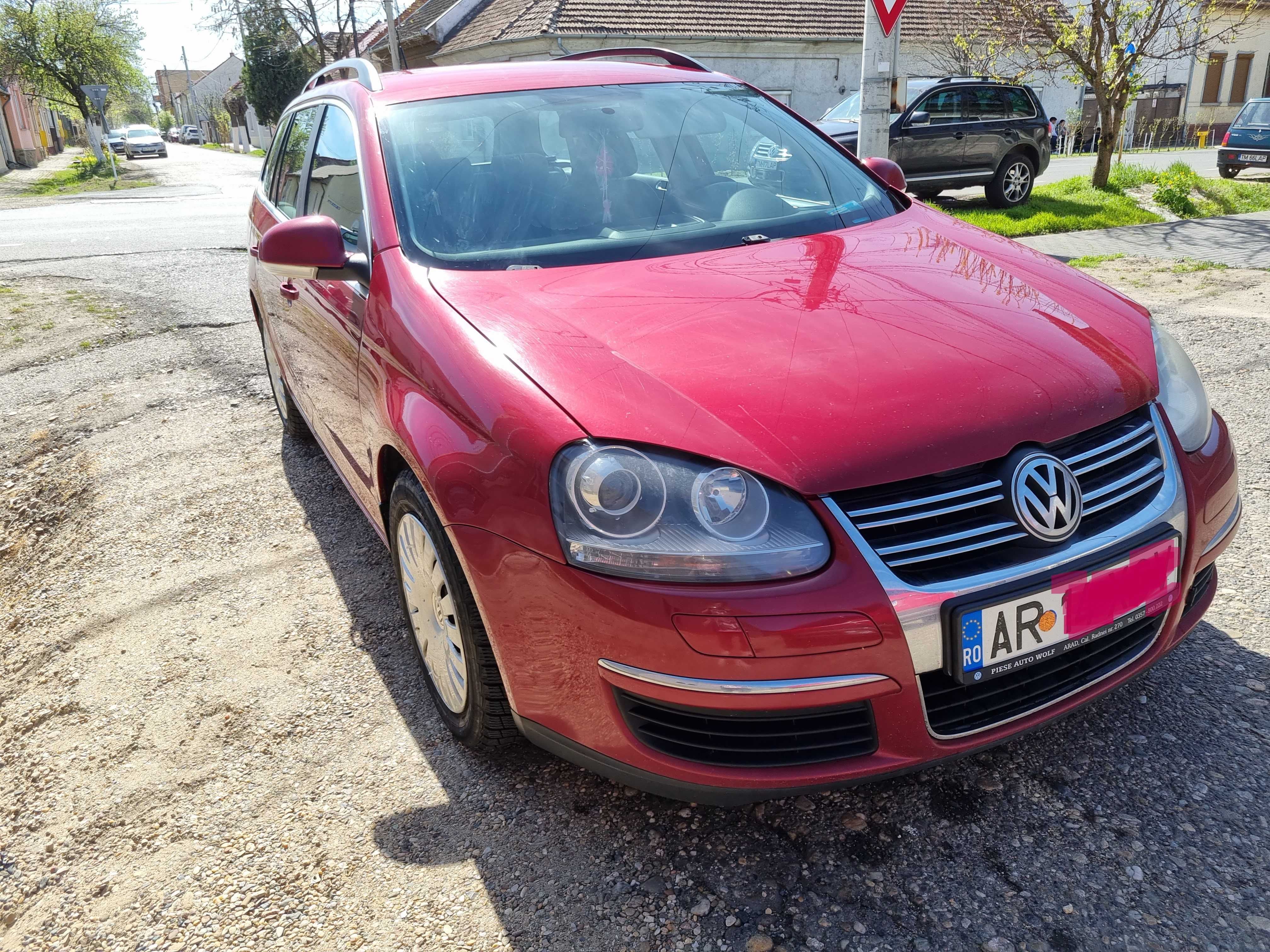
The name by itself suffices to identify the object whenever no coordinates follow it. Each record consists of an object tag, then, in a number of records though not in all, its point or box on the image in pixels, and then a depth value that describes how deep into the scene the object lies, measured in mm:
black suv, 12047
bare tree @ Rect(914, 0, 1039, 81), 13062
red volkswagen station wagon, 1648
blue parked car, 17391
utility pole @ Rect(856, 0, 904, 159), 6836
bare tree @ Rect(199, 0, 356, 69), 37531
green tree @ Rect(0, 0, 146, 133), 39969
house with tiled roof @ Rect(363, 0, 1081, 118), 22984
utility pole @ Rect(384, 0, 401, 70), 24375
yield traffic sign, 6621
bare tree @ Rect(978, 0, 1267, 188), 11305
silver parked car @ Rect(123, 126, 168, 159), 43219
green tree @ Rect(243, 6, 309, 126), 39812
